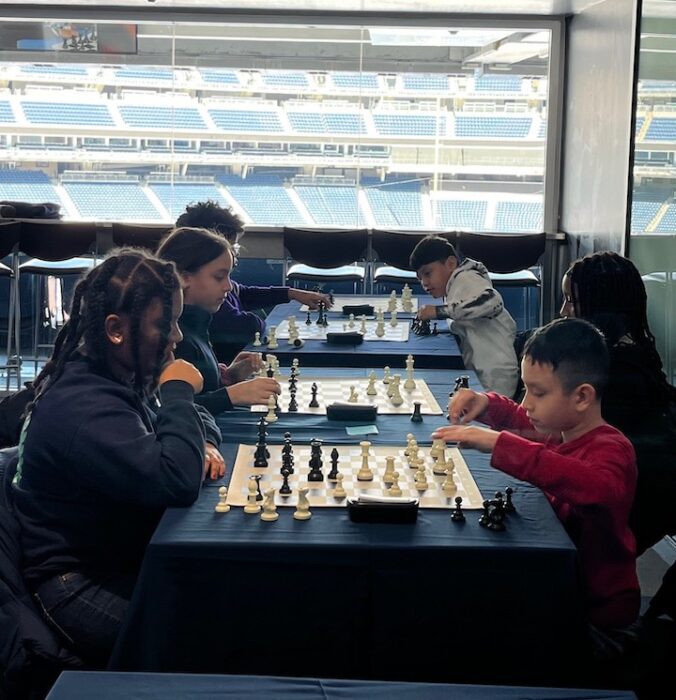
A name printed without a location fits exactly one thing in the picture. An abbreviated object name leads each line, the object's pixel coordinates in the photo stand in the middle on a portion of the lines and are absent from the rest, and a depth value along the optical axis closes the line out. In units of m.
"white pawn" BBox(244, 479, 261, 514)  1.98
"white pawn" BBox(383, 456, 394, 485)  2.16
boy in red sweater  2.06
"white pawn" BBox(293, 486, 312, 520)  1.94
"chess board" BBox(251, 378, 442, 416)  2.93
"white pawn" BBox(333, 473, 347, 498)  2.08
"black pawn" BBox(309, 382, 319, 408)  2.95
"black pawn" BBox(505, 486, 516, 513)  2.01
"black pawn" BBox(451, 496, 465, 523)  1.94
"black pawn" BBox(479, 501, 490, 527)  1.92
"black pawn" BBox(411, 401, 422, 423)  2.79
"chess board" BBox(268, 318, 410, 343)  4.25
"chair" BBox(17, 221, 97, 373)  6.64
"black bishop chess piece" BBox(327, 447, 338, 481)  2.18
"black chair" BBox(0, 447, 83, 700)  1.80
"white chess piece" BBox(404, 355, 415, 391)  3.22
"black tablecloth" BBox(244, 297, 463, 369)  3.79
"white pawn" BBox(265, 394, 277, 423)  2.76
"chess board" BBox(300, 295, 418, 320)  5.15
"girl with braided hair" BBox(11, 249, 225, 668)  1.93
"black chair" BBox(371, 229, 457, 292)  6.84
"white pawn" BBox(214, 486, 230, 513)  1.98
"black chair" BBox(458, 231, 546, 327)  6.74
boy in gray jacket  4.25
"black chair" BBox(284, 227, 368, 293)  6.88
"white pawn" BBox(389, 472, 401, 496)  2.10
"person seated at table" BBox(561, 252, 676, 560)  2.60
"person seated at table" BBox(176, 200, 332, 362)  4.40
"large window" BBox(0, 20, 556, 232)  7.85
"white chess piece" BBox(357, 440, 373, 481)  2.20
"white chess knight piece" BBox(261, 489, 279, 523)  1.93
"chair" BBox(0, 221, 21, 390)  6.41
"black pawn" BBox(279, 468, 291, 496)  2.09
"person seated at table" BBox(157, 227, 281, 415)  3.12
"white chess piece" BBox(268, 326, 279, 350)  3.97
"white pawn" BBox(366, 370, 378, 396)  3.13
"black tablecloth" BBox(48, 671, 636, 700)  1.24
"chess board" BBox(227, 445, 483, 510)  2.06
